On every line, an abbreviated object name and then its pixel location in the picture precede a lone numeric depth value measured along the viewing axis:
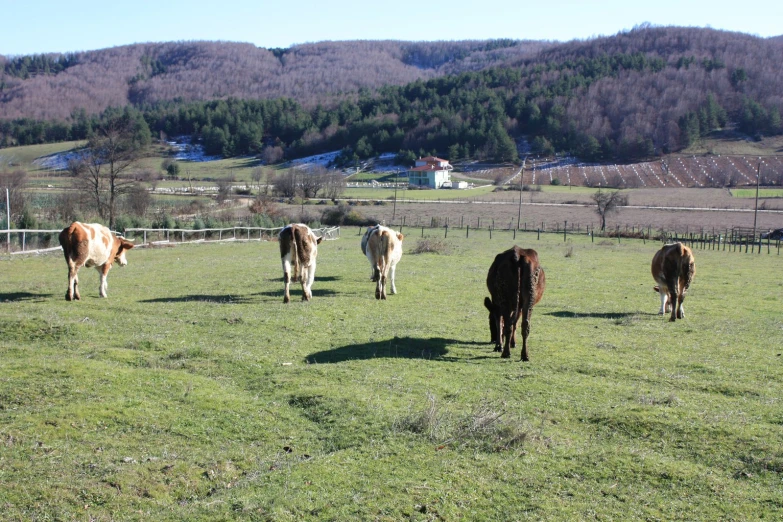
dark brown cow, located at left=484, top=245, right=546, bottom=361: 11.48
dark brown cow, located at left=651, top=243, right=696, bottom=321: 16.16
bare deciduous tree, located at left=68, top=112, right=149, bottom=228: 46.15
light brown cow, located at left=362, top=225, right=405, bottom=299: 18.02
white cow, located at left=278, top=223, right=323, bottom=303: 16.88
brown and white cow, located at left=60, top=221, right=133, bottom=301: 16.30
